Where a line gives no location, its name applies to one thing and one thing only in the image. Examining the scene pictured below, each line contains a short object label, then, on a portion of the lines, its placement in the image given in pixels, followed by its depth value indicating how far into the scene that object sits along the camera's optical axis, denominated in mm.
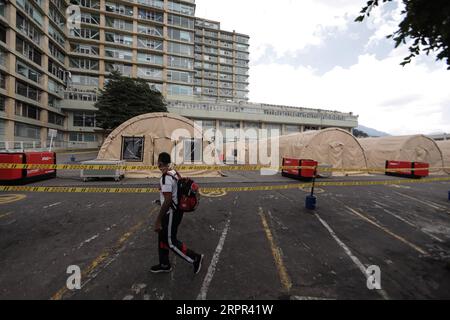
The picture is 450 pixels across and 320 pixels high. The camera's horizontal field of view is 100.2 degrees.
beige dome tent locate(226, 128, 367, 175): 16047
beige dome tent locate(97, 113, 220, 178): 13227
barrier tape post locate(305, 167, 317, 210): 6891
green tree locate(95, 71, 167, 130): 26984
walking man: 3111
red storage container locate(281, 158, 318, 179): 13015
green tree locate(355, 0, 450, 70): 3463
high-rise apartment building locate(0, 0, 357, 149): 25588
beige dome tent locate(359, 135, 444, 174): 18688
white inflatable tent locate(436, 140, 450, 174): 21078
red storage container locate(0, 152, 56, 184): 9562
